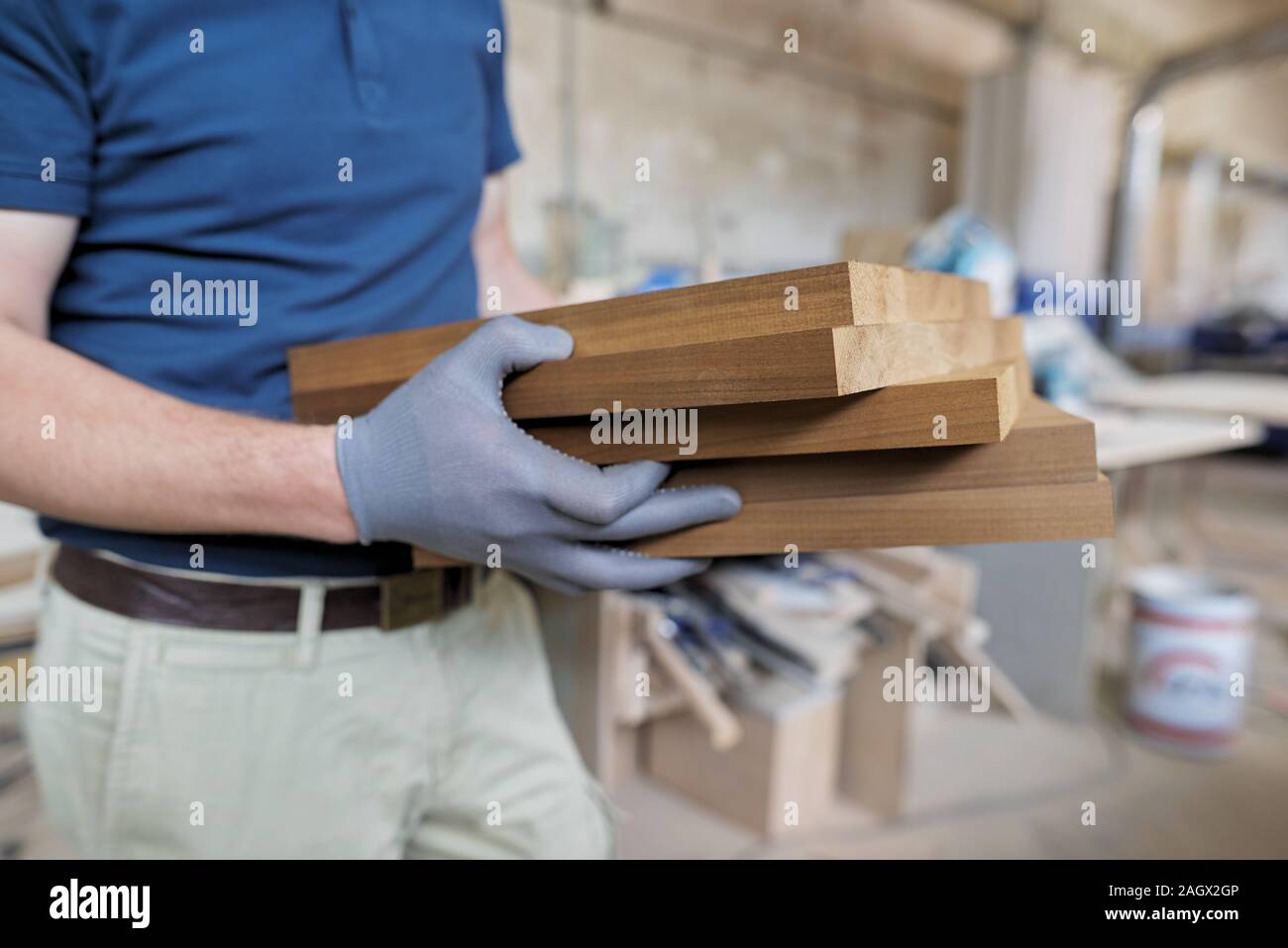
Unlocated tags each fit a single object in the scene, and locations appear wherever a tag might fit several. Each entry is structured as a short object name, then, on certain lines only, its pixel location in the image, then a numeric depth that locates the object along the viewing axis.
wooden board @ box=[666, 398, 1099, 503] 0.57
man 0.62
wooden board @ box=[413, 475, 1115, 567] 0.57
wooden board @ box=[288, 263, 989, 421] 0.52
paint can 2.07
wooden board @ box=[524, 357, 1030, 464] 0.53
